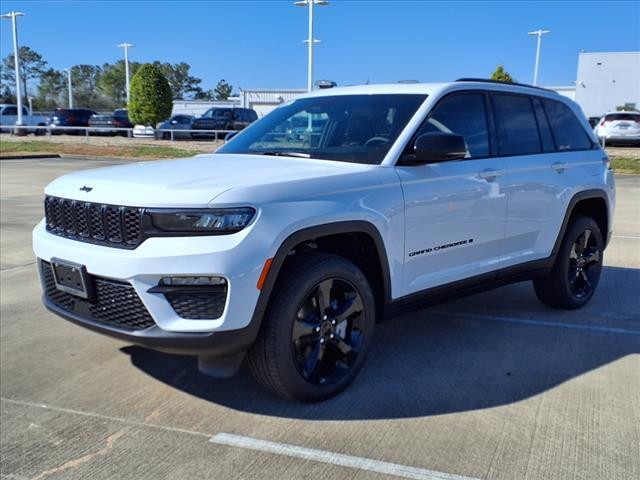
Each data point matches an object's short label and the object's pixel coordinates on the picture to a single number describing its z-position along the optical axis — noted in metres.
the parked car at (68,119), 34.94
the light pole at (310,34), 27.61
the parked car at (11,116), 39.09
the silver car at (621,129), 23.80
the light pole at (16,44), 36.91
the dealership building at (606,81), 56.88
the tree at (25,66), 99.19
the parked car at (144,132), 31.28
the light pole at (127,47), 52.00
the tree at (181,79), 124.31
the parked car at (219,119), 30.98
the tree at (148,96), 30.73
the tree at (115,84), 97.19
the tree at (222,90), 126.76
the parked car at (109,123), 32.41
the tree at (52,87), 98.00
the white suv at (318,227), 3.05
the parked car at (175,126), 31.06
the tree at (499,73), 36.06
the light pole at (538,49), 43.53
